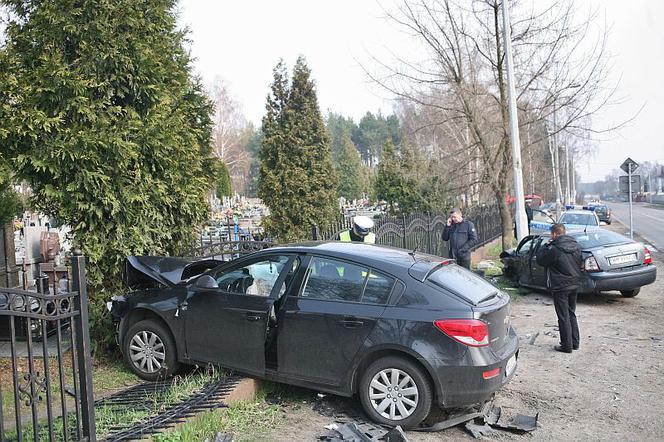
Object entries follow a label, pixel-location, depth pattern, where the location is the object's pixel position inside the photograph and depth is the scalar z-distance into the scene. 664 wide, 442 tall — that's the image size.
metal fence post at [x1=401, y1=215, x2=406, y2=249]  12.59
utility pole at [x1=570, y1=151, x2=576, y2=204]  59.56
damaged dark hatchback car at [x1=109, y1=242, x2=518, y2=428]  4.82
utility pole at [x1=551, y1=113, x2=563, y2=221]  33.62
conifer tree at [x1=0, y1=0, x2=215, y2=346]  6.49
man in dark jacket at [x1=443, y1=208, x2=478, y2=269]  11.52
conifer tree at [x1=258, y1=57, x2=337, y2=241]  20.08
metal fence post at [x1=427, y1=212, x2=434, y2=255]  14.67
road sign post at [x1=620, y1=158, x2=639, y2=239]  18.09
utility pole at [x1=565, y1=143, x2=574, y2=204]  48.39
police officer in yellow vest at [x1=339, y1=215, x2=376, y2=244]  8.37
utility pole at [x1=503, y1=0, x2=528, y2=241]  12.99
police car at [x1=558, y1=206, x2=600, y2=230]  22.28
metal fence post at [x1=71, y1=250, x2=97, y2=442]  3.67
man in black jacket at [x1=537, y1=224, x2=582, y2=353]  7.55
